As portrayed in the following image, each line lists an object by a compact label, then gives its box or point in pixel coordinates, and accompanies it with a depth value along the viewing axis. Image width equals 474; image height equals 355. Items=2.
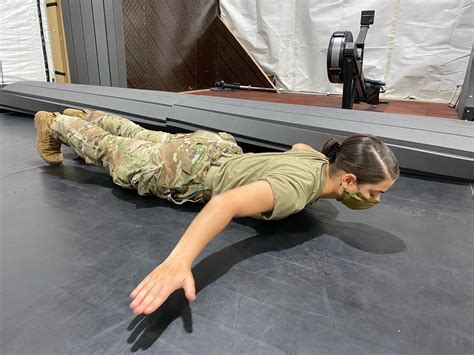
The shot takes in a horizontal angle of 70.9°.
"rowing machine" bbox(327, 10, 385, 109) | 2.82
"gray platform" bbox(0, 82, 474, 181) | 1.78
